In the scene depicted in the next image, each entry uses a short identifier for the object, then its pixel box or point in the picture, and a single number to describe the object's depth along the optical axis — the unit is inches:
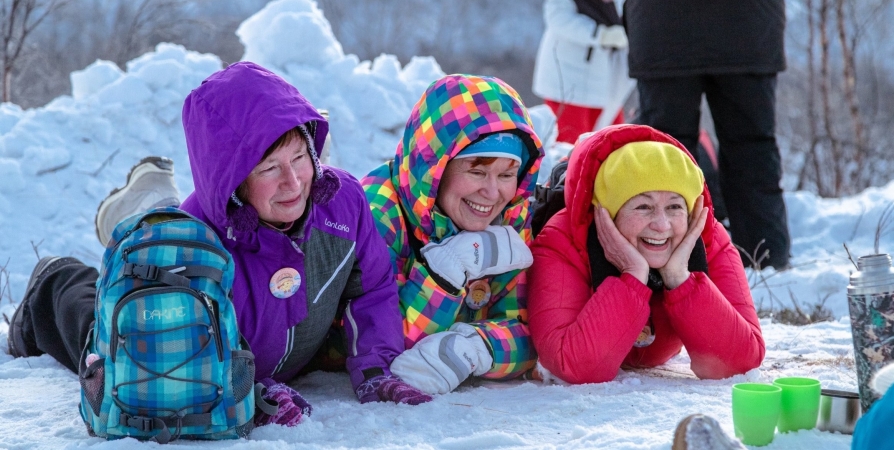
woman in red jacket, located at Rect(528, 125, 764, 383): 234.5
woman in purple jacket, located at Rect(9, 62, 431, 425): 205.8
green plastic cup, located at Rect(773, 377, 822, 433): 184.7
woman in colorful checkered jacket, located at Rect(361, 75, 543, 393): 241.0
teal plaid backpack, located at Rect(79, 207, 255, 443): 186.2
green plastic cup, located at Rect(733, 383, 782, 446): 176.9
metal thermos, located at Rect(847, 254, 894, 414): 171.8
